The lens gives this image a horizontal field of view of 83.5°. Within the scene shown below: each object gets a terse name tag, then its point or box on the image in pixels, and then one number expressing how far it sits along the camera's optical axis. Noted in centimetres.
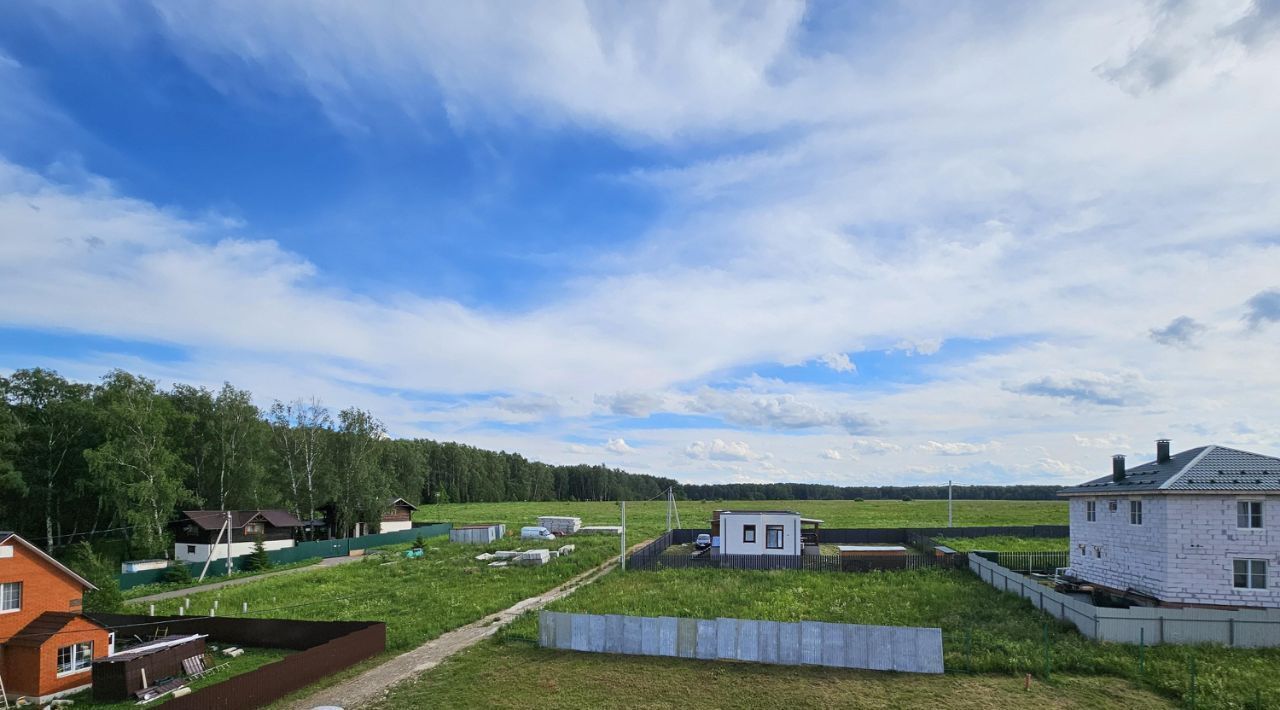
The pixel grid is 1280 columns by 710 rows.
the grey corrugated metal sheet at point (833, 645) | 2400
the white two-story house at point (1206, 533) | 2814
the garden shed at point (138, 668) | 2381
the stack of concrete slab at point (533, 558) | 5039
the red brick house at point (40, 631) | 2456
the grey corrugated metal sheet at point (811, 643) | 2420
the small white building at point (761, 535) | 4828
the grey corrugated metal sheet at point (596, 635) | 2633
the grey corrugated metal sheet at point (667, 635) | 2553
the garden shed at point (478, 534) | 6831
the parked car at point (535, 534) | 6775
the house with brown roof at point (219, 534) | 5453
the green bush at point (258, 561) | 5412
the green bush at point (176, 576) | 4797
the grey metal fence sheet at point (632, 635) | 2591
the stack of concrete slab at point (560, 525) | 7450
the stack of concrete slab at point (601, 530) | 7556
